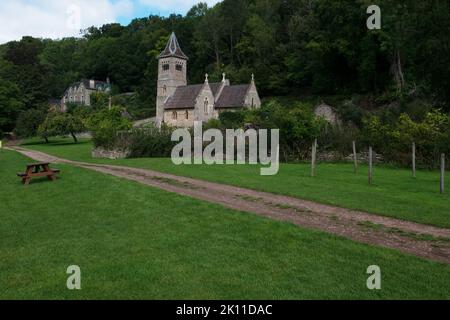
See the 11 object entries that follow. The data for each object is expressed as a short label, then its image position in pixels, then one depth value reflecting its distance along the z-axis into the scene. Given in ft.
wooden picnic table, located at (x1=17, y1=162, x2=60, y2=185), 57.52
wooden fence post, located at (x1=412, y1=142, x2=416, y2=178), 61.39
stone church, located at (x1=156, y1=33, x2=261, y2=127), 180.34
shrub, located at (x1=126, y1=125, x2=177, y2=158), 103.14
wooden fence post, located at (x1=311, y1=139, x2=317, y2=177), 61.99
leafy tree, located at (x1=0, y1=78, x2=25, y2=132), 220.64
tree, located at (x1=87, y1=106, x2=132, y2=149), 106.93
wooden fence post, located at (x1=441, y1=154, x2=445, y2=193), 45.71
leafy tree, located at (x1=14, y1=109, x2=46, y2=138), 189.93
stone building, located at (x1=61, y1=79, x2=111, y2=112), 304.09
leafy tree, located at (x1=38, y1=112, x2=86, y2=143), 167.32
